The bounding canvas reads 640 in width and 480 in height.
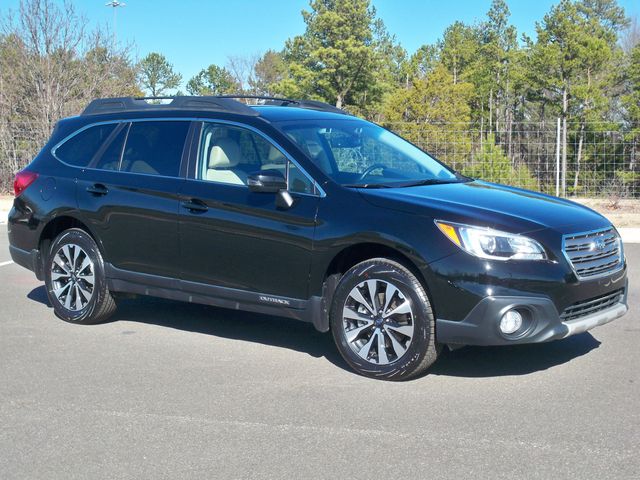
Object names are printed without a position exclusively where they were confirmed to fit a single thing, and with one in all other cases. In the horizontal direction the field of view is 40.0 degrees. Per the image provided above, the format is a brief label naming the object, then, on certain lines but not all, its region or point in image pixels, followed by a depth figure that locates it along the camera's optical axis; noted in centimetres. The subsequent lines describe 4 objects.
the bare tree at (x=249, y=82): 7706
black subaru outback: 534
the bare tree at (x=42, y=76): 2388
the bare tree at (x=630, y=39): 8369
